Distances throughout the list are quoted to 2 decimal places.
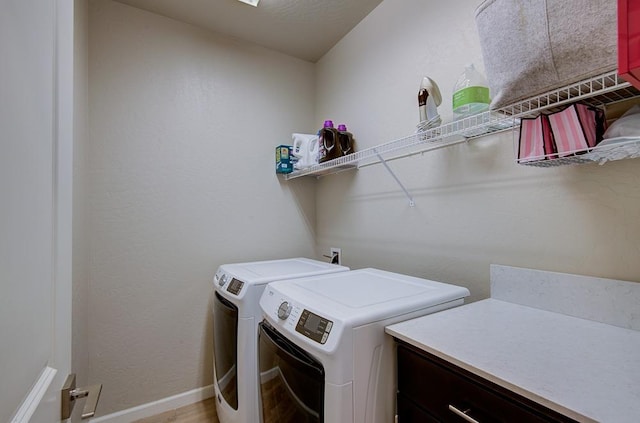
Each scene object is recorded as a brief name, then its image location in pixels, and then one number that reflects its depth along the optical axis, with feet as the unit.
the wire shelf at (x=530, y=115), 2.72
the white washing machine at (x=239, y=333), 4.91
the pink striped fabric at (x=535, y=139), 3.16
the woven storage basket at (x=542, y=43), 2.39
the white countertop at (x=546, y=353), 1.98
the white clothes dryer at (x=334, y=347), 2.93
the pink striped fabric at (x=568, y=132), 2.93
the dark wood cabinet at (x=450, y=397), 2.19
